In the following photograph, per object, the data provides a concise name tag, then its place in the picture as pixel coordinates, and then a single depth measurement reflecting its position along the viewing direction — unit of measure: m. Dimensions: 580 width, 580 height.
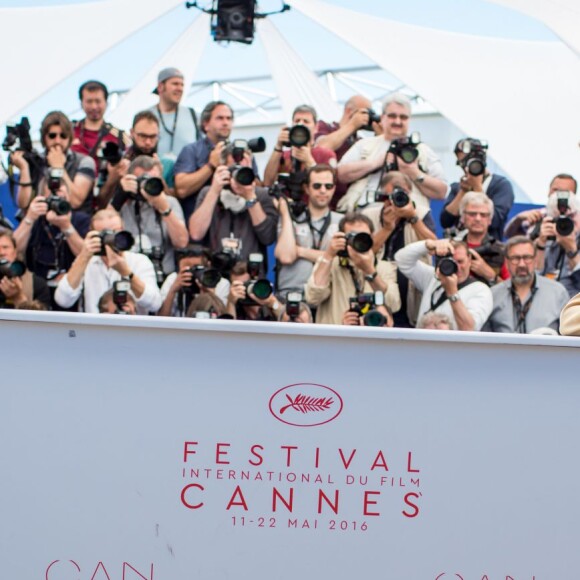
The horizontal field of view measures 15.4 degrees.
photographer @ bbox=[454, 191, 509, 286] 11.44
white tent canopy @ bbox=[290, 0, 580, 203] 15.31
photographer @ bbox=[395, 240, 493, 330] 10.55
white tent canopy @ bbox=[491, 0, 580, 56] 15.44
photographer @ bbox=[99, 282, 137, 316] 10.36
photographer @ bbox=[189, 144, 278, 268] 11.40
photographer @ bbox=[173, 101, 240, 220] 11.70
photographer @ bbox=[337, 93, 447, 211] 11.96
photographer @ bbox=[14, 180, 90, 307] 11.29
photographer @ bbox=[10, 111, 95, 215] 11.82
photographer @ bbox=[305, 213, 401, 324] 10.77
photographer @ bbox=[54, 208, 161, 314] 10.66
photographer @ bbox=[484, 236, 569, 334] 10.76
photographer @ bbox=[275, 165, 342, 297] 11.47
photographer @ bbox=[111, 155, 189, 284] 11.32
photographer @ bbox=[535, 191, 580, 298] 11.44
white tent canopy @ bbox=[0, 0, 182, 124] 15.59
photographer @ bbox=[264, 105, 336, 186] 11.90
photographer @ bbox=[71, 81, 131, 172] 12.47
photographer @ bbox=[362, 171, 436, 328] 11.22
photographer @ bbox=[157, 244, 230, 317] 11.03
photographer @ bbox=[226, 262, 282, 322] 10.61
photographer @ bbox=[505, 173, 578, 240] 12.00
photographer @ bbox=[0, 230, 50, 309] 10.92
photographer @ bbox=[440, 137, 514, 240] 11.98
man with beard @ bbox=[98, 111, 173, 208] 11.86
